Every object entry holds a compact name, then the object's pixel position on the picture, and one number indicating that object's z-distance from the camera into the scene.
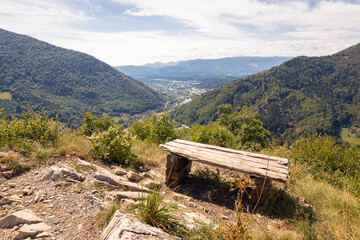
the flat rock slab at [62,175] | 3.70
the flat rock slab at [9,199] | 2.83
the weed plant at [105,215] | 2.51
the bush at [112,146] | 5.24
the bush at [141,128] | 9.93
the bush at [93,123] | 9.24
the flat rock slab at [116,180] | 3.86
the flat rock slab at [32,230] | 2.21
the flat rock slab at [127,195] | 3.29
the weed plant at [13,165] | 3.88
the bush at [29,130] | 4.89
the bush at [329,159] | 5.24
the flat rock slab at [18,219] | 2.38
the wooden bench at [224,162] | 3.67
